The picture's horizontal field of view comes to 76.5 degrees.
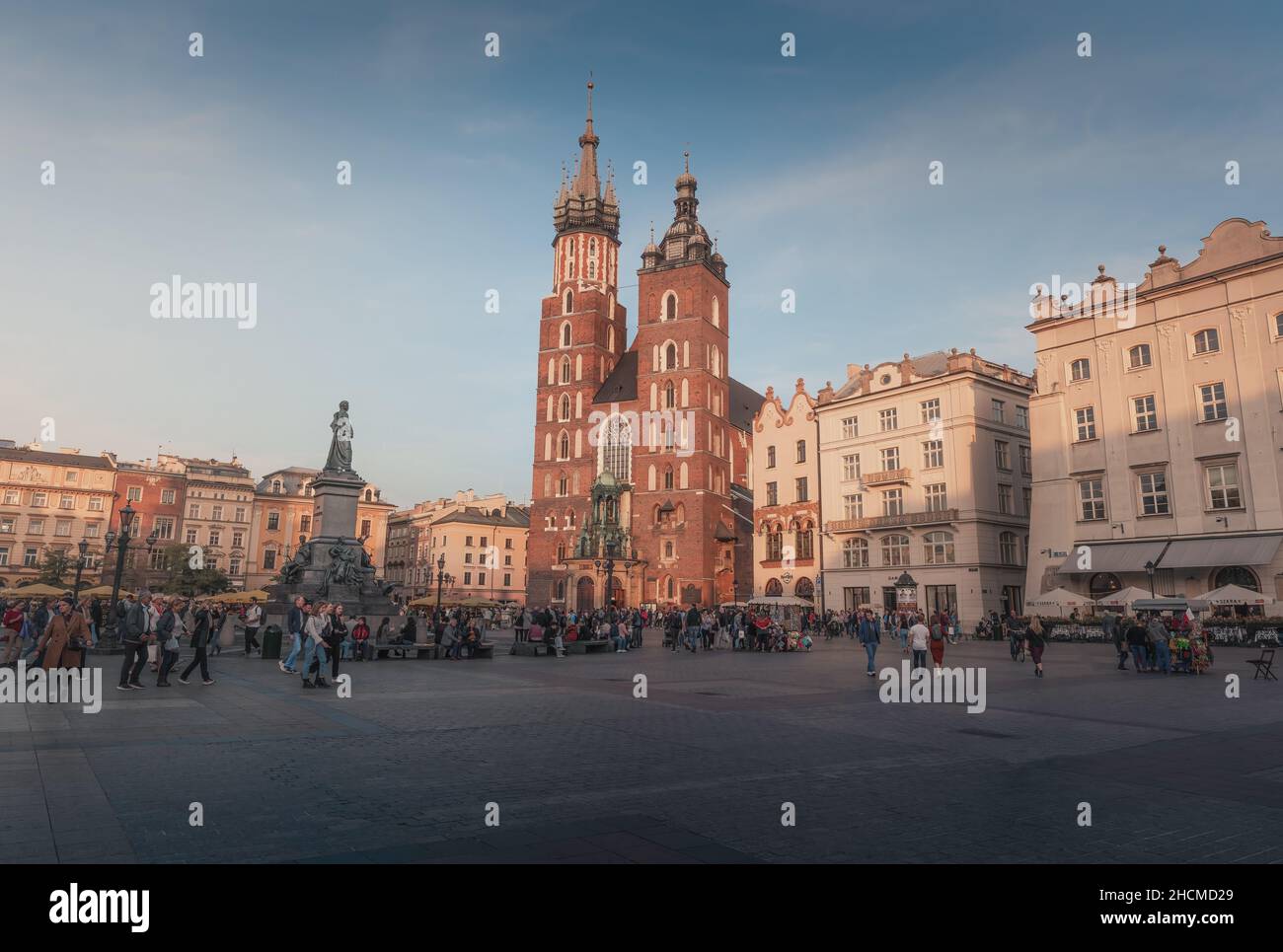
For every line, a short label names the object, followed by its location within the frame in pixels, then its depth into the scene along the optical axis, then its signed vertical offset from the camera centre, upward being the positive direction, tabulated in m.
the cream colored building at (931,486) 46.31 +6.76
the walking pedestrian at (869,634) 20.26 -0.89
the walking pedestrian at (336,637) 16.77 -0.79
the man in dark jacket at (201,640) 15.67 -0.80
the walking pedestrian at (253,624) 24.44 -0.77
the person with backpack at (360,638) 21.88 -1.06
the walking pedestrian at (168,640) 15.22 -0.77
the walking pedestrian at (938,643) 18.56 -1.01
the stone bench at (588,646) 29.38 -1.73
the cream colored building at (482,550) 93.19 +5.57
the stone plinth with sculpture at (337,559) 29.22 +1.43
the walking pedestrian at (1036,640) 19.55 -1.00
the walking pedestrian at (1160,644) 21.23 -1.18
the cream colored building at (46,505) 73.50 +8.68
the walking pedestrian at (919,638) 18.47 -0.89
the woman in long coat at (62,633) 13.90 -0.59
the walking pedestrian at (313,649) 15.48 -0.95
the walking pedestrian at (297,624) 17.00 -0.55
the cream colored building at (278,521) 86.25 +8.37
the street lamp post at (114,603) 24.69 -0.13
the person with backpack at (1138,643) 21.69 -1.19
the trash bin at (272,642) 22.12 -1.18
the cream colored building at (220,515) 83.88 +8.67
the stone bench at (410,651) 23.66 -1.53
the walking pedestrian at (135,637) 14.40 -0.69
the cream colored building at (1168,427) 33.81 +7.71
